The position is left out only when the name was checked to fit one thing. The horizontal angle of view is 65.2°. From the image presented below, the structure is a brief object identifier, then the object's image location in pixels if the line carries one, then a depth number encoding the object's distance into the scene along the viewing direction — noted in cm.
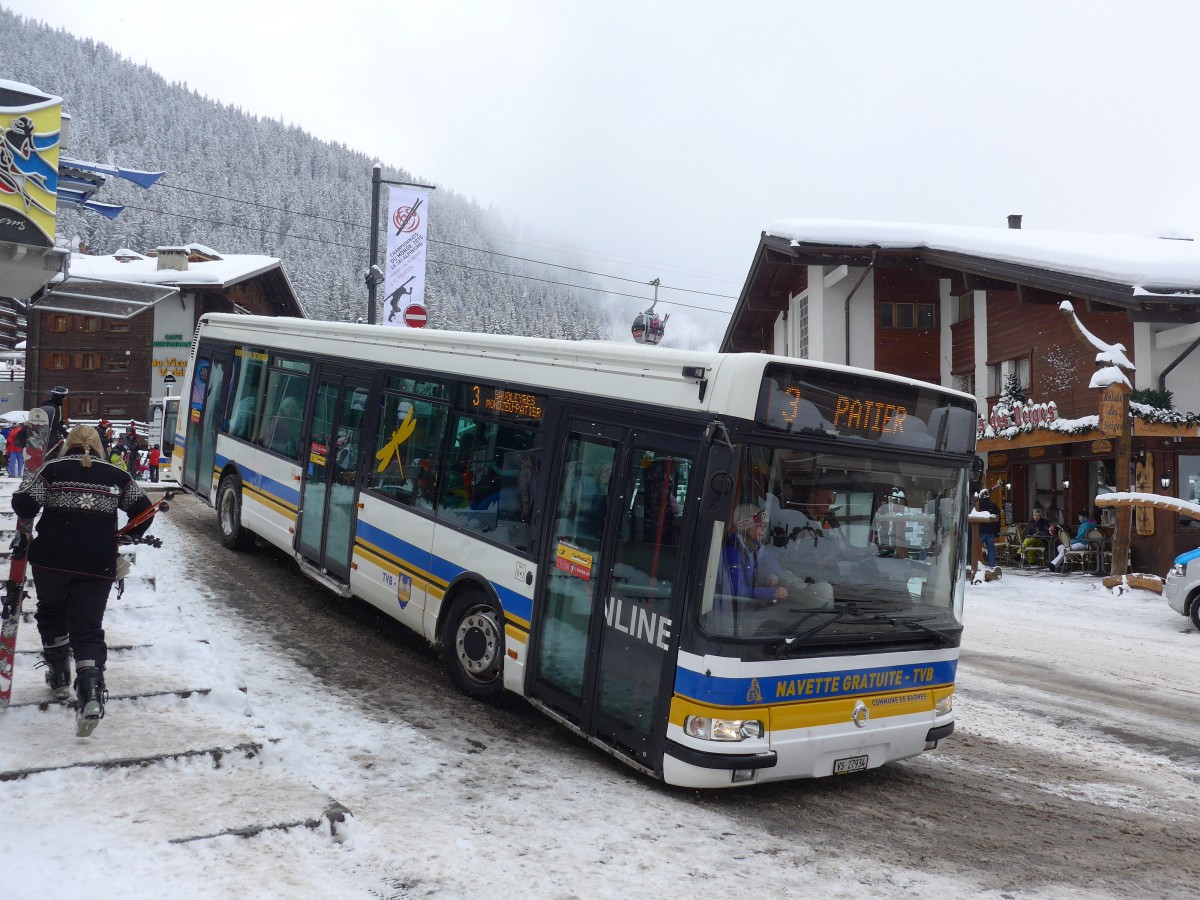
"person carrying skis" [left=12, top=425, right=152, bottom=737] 531
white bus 522
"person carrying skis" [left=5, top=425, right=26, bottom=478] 1980
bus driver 520
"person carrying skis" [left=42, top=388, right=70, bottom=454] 1325
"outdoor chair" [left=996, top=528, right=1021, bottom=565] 2156
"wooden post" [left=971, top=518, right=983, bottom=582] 1772
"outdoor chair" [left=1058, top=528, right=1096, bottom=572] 1936
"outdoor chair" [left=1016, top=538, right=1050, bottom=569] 2075
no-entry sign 2139
